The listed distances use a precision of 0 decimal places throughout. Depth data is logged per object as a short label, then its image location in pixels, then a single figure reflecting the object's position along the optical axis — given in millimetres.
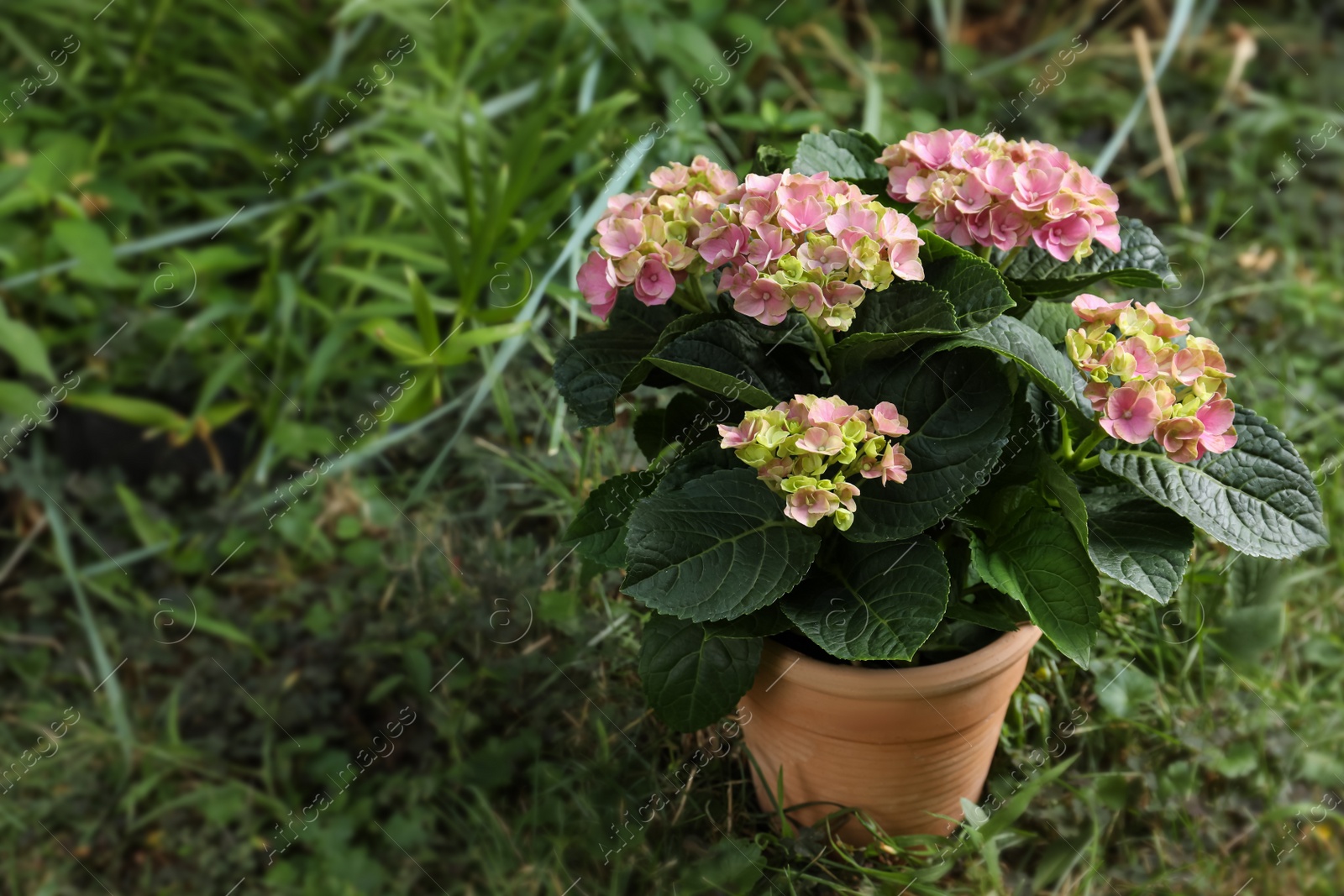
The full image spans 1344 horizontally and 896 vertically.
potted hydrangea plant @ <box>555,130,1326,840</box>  1016
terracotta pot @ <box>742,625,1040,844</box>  1123
